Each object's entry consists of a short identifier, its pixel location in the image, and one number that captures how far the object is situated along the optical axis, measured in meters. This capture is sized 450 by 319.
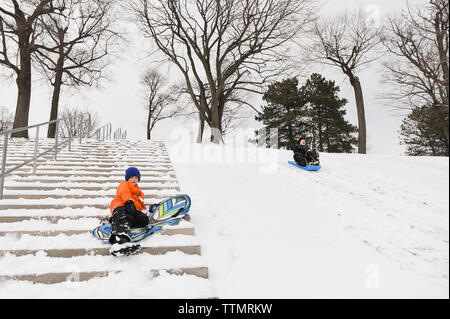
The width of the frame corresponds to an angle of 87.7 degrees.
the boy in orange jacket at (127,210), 2.86
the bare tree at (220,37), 12.11
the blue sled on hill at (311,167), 7.03
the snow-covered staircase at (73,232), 2.67
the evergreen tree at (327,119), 23.34
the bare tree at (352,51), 14.34
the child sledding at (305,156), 7.26
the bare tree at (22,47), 11.95
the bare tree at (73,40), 13.86
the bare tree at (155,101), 30.70
